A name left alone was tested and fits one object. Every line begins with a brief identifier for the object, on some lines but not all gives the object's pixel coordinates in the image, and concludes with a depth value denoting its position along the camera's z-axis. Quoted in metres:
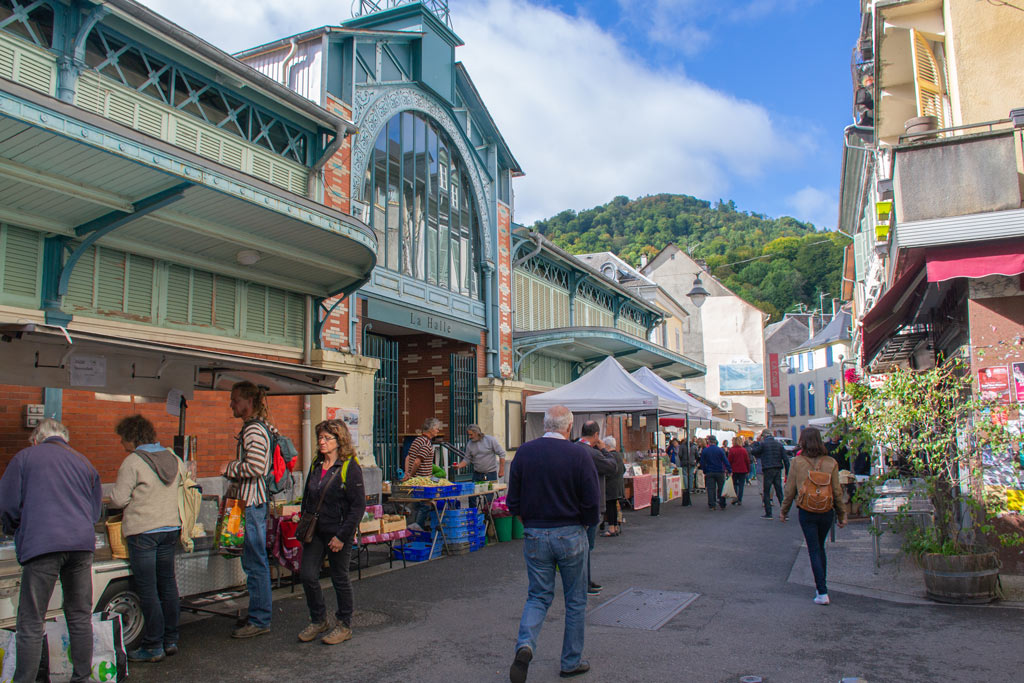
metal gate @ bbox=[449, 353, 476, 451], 15.03
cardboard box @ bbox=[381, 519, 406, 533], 8.66
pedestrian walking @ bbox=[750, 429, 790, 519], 15.42
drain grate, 6.54
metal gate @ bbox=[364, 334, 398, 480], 13.23
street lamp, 24.19
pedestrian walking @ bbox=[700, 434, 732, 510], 16.28
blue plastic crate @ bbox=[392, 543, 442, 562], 9.94
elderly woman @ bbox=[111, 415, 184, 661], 5.48
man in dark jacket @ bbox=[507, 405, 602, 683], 4.95
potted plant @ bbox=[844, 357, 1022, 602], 7.04
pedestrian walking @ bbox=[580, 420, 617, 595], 9.57
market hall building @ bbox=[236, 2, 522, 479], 11.88
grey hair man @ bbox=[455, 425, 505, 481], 11.84
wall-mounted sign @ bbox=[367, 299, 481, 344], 12.60
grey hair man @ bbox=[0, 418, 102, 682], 4.56
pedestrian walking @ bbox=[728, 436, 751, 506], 17.19
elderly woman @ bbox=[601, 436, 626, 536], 11.06
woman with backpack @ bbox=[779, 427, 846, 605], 7.11
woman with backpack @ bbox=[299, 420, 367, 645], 5.83
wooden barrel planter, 6.93
